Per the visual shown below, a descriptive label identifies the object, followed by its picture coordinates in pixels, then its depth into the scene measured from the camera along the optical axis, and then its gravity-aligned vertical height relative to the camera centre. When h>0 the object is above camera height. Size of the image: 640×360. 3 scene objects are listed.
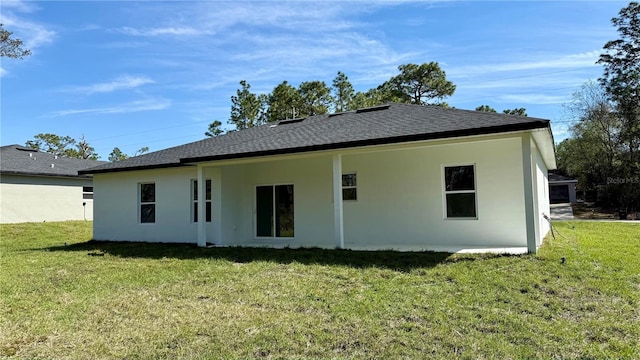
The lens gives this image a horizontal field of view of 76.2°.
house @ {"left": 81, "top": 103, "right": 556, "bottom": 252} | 9.81 +0.44
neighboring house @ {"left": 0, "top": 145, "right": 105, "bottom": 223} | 20.45 +0.98
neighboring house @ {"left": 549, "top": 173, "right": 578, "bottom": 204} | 40.06 +0.59
